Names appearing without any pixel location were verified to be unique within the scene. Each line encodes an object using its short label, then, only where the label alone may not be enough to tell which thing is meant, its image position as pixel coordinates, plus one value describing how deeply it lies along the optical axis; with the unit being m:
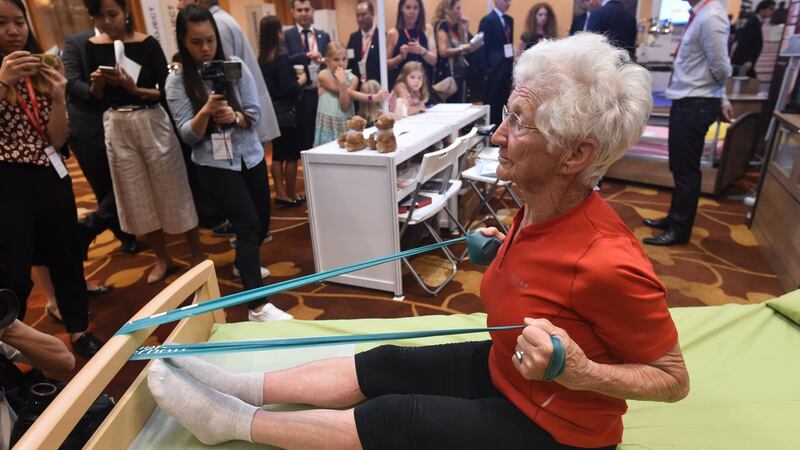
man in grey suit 2.71
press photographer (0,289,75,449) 1.21
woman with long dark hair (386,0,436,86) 3.98
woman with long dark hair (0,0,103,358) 1.87
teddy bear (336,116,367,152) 2.73
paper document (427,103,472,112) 4.24
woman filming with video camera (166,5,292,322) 2.24
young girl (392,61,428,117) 3.95
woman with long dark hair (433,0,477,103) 4.82
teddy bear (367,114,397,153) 2.66
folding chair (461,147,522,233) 3.43
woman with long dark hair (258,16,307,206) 3.78
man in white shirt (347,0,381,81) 3.68
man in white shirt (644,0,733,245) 3.01
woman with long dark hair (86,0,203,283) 2.49
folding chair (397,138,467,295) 2.69
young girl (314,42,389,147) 3.62
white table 2.67
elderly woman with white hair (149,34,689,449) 0.92
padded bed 1.30
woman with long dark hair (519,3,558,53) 4.81
